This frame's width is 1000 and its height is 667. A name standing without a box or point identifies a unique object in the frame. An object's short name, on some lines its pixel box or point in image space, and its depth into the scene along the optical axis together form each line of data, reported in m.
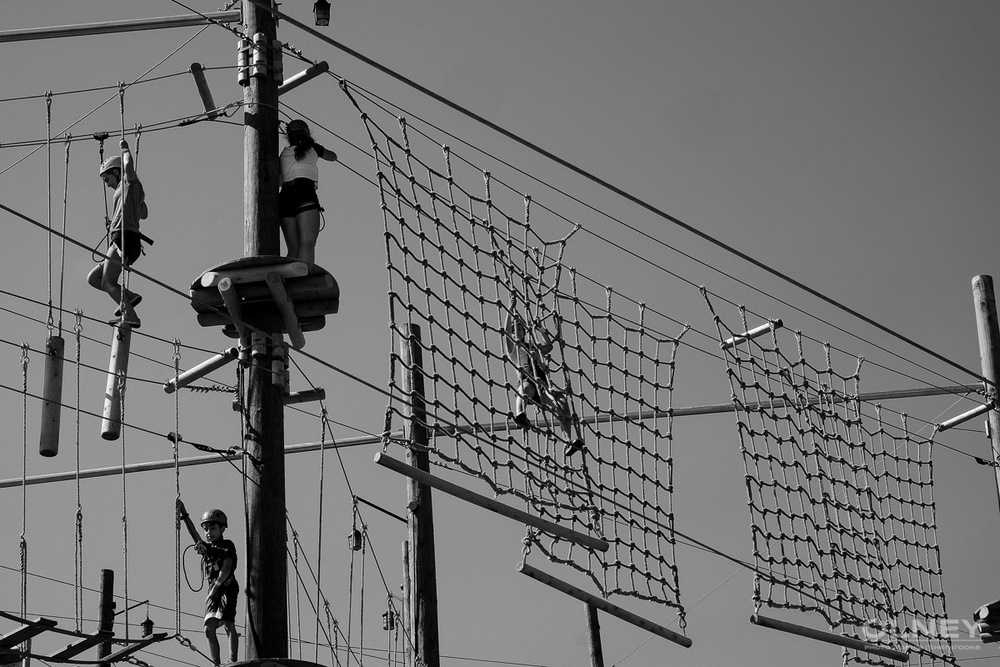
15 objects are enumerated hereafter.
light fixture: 16.87
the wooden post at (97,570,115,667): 28.27
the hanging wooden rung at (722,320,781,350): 18.97
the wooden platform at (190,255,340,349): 15.23
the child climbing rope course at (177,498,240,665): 16.89
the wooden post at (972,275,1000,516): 22.77
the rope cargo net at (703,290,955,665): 18.50
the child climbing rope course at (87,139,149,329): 16.98
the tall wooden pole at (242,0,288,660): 14.79
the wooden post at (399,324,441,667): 21.20
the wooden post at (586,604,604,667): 31.96
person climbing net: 16.33
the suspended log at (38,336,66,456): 16.69
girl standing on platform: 16.28
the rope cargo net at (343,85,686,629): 15.03
